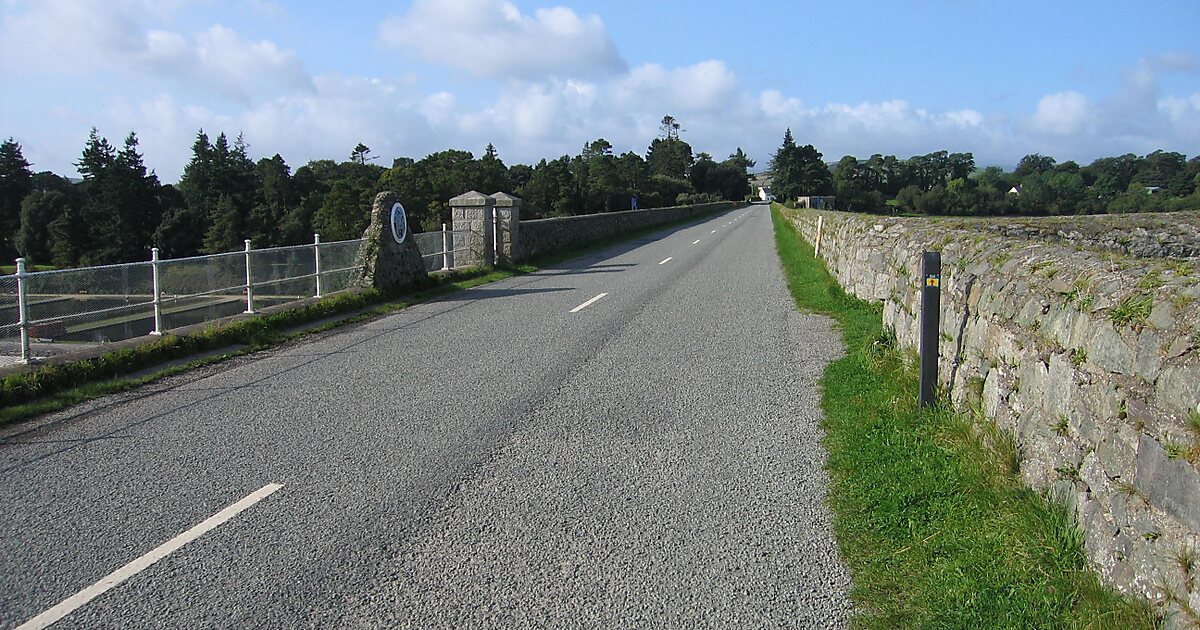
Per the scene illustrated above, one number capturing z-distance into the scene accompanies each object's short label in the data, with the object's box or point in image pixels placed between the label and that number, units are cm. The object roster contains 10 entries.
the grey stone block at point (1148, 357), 312
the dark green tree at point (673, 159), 16800
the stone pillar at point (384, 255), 1466
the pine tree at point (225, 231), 7162
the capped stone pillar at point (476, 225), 2039
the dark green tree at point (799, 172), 9472
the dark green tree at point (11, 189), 7049
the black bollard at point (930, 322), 617
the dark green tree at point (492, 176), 8269
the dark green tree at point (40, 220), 6675
